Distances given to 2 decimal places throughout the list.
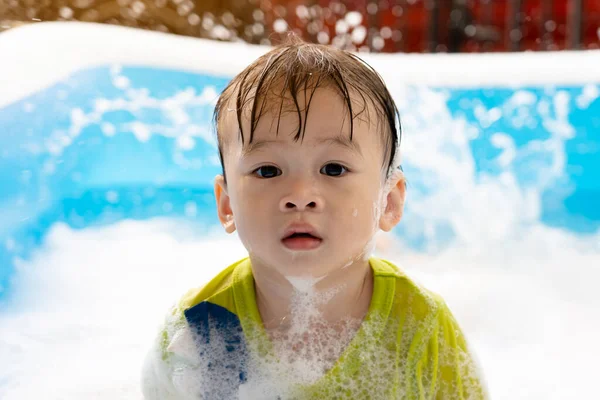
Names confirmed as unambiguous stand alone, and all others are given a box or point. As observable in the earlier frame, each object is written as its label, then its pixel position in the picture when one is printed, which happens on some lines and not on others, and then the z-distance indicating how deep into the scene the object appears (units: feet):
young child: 3.84
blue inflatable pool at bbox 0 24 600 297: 8.87
